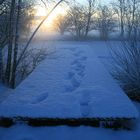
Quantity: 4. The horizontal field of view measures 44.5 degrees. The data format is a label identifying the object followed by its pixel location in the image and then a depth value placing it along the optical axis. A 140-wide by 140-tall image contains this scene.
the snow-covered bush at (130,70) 4.37
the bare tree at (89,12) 29.21
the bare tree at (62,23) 30.21
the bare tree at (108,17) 27.44
